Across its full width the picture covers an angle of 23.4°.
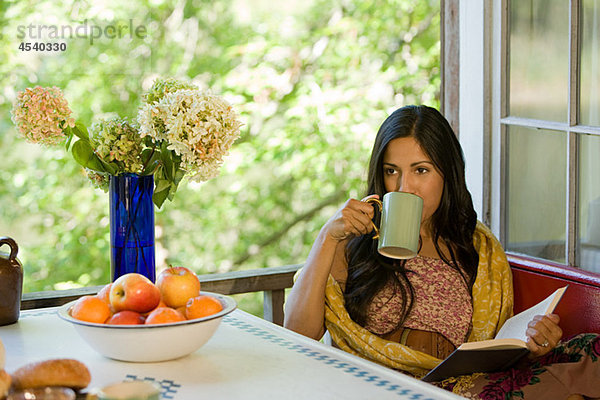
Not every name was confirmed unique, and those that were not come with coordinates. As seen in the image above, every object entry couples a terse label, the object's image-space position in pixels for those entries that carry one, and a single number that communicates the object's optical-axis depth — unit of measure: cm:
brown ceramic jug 267
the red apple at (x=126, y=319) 241
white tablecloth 234
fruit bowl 241
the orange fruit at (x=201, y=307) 245
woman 295
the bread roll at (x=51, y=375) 220
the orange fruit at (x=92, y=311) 243
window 318
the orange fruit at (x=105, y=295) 248
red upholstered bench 286
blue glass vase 281
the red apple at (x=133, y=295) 244
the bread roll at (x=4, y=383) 217
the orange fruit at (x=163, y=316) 241
